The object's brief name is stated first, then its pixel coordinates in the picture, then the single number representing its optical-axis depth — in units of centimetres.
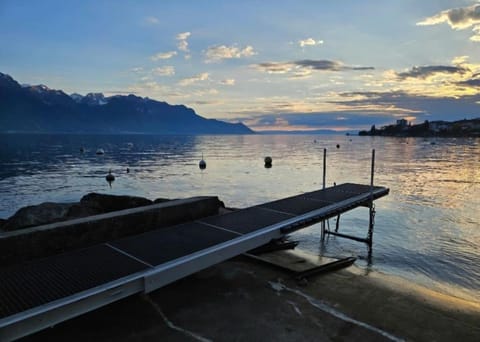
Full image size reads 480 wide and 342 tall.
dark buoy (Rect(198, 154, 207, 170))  5175
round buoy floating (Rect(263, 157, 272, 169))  5615
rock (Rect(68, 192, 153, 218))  1542
